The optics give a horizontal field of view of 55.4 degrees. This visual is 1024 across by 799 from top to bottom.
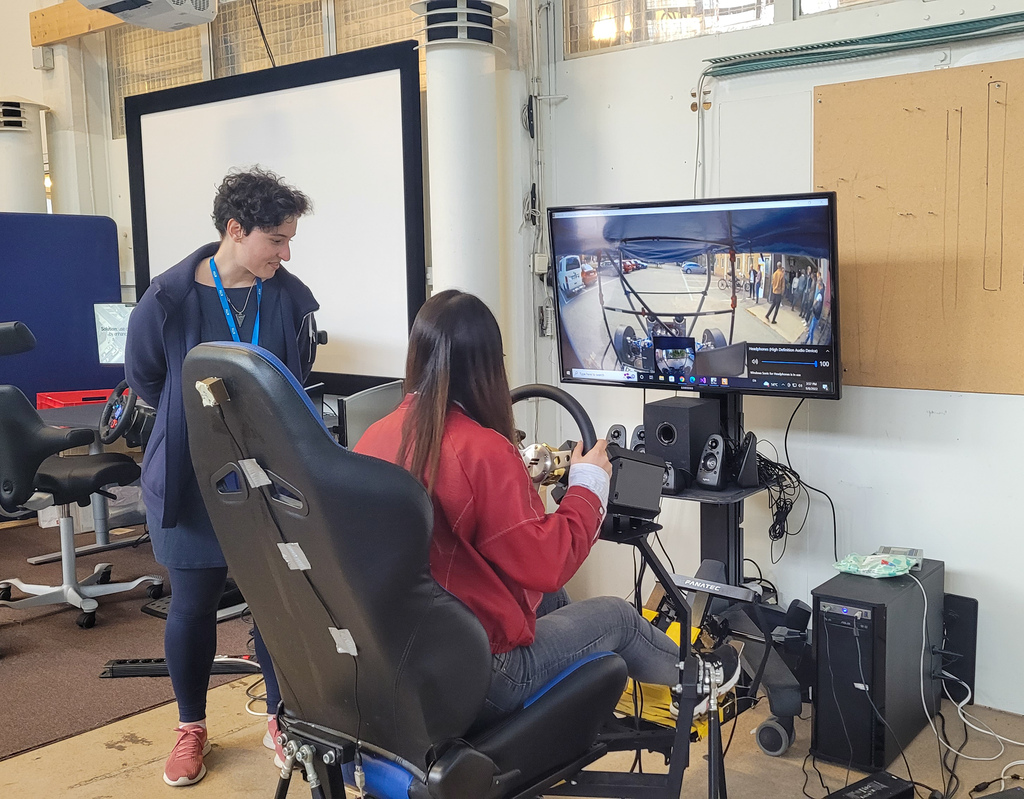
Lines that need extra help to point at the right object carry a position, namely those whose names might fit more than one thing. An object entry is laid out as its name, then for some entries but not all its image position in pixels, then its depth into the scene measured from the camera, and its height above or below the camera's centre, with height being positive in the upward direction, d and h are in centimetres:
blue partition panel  495 +8
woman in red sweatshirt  158 -33
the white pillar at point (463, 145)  333 +52
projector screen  384 +57
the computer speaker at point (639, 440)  296 -45
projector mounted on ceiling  393 +119
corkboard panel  262 +17
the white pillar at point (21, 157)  520 +80
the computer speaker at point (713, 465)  277 -50
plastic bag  261 -76
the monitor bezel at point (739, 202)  257 -1
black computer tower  246 -98
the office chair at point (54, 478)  345 -64
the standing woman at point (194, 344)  231 -11
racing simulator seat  135 -47
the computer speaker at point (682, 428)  279 -40
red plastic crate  468 -45
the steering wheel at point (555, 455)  183 -31
